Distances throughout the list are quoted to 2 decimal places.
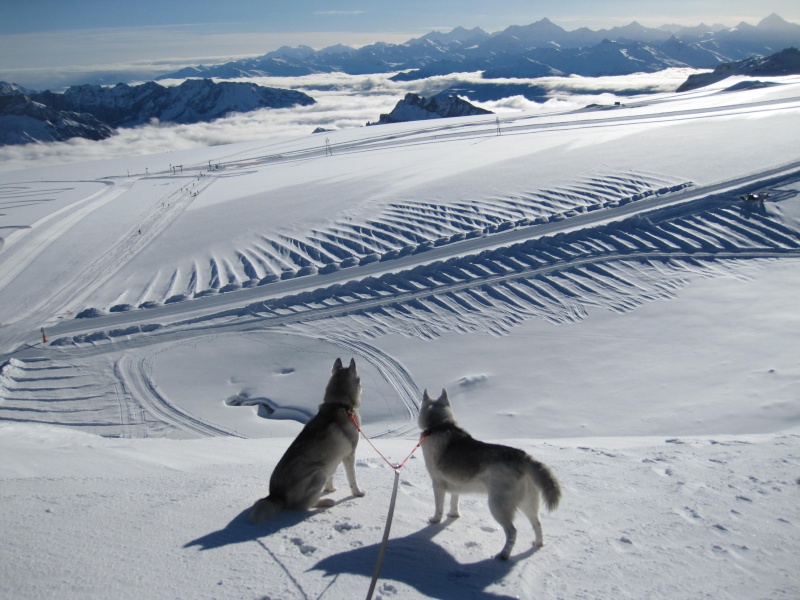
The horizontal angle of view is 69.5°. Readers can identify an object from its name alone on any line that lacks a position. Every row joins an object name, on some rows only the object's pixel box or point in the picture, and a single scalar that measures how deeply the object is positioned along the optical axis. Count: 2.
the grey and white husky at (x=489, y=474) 4.14
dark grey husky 4.66
